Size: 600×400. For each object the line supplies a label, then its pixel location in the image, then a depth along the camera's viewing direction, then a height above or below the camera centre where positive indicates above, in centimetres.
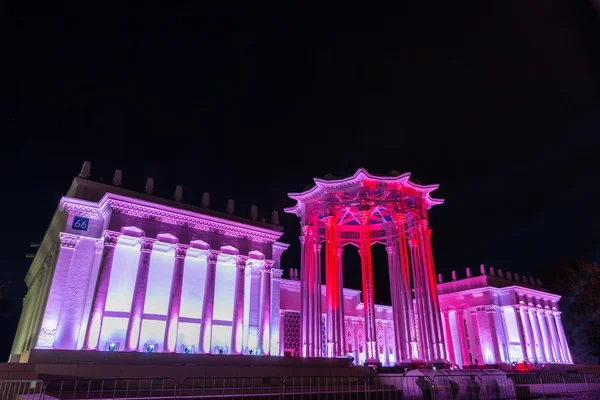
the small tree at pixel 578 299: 4784 +877
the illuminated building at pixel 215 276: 2405 +653
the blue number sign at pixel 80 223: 2506 +891
